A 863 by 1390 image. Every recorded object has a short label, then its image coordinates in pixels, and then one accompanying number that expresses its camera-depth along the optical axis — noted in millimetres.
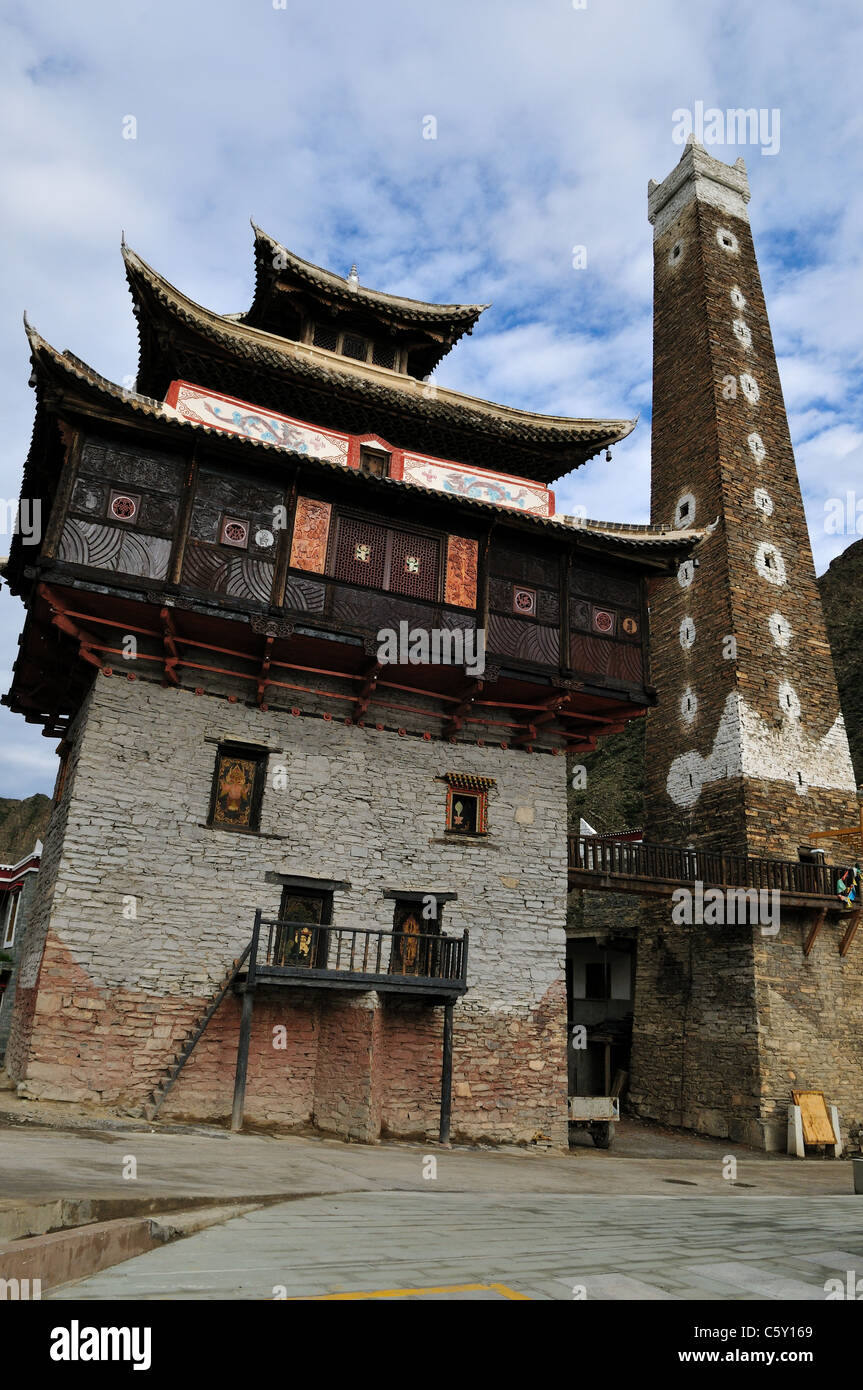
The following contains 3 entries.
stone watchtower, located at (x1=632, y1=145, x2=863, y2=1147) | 19344
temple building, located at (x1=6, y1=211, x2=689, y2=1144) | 13102
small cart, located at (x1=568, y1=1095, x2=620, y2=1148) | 15398
